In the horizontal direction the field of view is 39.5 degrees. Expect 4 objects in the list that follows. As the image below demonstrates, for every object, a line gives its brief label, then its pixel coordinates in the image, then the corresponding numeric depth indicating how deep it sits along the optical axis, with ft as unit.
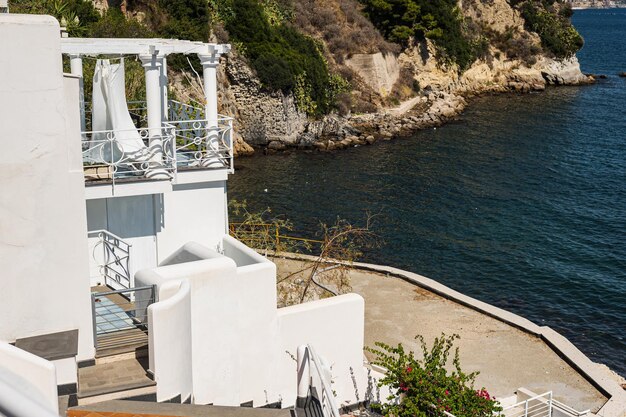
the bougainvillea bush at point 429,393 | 45.50
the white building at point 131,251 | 33.81
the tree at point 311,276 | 63.41
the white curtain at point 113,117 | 47.32
